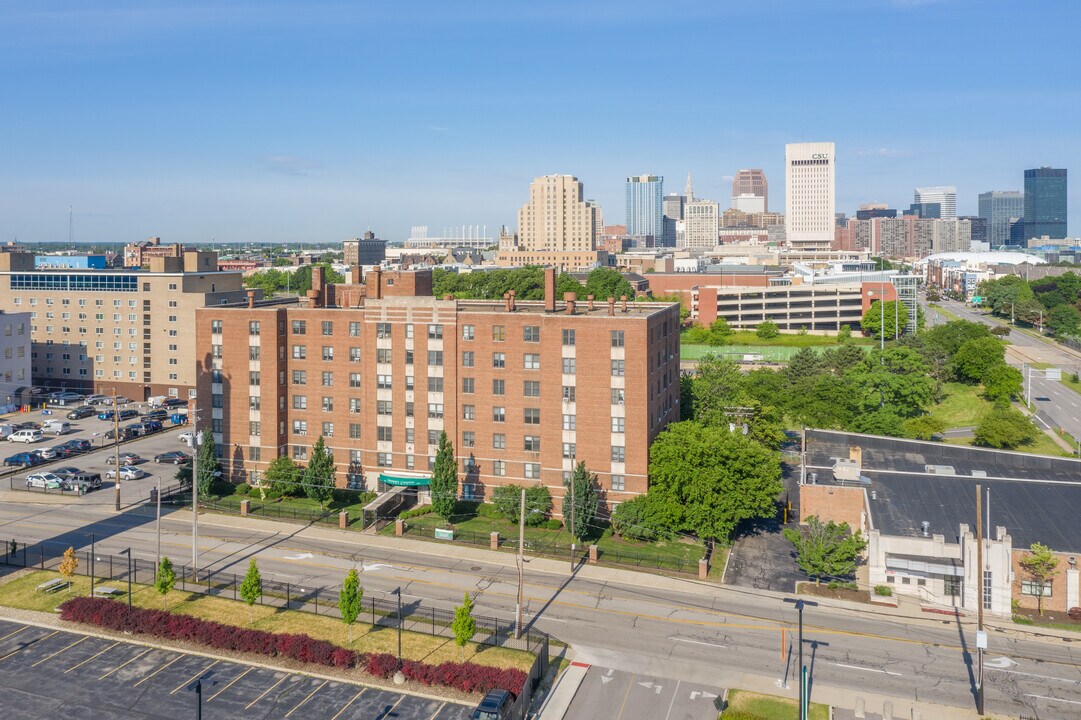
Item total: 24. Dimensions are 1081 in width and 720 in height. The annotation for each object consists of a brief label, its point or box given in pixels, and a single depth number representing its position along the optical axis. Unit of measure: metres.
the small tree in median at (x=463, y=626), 47.88
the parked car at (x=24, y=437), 104.38
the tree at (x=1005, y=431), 99.00
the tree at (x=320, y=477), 78.12
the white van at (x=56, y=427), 107.88
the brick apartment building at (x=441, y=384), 74.94
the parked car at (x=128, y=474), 88.84
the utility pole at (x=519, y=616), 51.62
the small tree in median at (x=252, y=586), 53.41
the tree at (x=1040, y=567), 57.16
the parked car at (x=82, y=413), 117.06
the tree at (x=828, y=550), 60.75
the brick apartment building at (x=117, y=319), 126.94
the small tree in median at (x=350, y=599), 49.81
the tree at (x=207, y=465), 79.29
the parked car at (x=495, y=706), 41.34
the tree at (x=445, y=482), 73.00
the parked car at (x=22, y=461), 93.38
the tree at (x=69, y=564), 59.66
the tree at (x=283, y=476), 79.94
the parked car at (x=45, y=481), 83.94
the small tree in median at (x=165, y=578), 55.06
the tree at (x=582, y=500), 70.06
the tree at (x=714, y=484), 67.62
